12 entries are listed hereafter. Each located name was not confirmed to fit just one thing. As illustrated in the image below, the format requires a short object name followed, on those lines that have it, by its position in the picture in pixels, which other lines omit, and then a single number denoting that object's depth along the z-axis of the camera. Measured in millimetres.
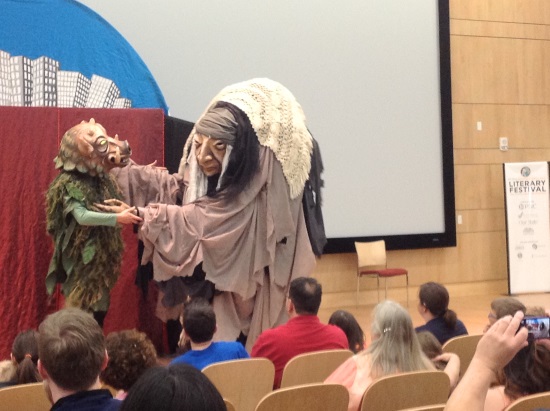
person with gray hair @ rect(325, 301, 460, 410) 2914
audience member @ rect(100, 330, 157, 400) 2430
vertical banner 9453
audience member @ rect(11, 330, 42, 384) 3209
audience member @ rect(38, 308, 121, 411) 1924
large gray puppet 4648
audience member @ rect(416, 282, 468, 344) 3881
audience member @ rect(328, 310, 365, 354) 4164
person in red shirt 3604
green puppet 4449
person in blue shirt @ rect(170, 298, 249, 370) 3227
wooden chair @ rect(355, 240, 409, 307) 8594
